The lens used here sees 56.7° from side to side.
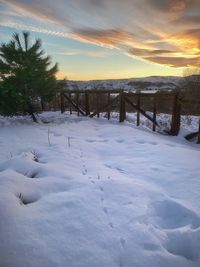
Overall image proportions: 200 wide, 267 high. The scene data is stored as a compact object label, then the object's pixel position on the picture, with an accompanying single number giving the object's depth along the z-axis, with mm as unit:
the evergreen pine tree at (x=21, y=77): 8060
